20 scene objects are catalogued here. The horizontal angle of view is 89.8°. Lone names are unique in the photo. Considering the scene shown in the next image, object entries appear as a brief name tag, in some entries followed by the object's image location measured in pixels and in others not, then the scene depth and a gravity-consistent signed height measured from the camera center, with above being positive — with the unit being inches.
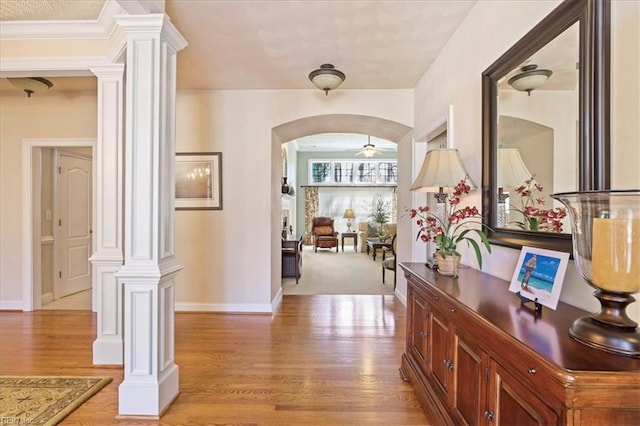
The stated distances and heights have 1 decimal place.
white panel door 179.9 -8.2
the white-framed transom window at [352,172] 413.1 +51.9
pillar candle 34.3 -4.6
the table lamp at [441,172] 83.6 +10.6
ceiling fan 285.7 +55.9
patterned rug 77.0 -49.1
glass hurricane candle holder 34.2 -5.5
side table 384.5 -29.3
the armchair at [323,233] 368.2 -25.1
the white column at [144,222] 77.5 -2.5
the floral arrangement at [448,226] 75.9 -3.8
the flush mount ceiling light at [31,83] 130.1 +53.2
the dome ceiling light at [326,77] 131.0 +55.9
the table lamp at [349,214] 405.9 -2.6
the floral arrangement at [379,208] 404.2 +5.2
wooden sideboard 31.2 -18.8
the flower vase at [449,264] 77.4 -12.8
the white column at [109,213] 105.0 -0.5
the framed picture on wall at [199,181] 159.0 +15.3
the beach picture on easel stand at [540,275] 46.2 -9.8
